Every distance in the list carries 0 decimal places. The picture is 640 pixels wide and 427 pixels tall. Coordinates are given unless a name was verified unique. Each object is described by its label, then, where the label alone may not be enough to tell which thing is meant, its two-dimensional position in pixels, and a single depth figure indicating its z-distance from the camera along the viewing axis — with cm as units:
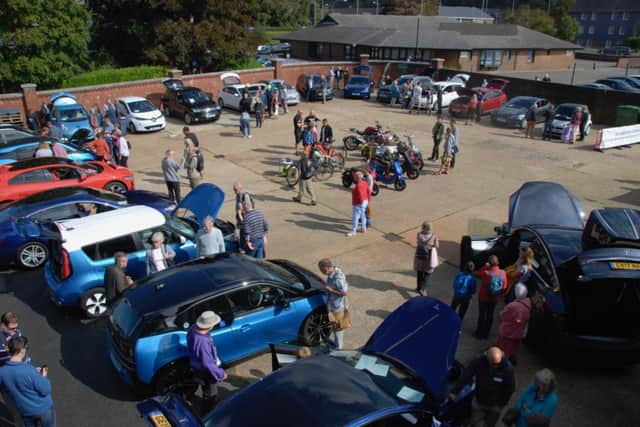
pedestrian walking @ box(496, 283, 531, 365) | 674
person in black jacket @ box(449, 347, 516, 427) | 553
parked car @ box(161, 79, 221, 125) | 2341
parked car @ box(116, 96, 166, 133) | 2156
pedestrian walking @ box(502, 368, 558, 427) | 516
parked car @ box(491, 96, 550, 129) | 2364
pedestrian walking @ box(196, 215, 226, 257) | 873
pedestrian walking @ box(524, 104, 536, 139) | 2148
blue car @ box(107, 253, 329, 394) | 631
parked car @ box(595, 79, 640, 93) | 2952
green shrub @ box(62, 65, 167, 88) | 2692
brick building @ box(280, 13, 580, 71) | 4450
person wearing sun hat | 598
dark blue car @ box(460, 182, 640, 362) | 651
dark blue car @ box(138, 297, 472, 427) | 431
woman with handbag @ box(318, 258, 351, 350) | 729
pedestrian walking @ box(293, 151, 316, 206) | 1312
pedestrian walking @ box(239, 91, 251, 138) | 2081
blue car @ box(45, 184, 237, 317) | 820
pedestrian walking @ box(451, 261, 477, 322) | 791
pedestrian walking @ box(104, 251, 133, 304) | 772
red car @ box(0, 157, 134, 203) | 1203
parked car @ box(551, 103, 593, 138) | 2166
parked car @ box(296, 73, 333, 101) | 2894
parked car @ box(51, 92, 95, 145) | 1878
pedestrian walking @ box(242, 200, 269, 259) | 960
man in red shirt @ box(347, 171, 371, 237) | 1151
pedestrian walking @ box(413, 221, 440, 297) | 889
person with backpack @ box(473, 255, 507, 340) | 774
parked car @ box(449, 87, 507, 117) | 2556
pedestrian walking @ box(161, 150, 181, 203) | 1314
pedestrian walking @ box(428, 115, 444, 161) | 1728
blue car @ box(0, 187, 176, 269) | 980
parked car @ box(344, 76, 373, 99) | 3012
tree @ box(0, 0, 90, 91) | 2459
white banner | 1983
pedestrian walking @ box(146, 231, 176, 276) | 824
